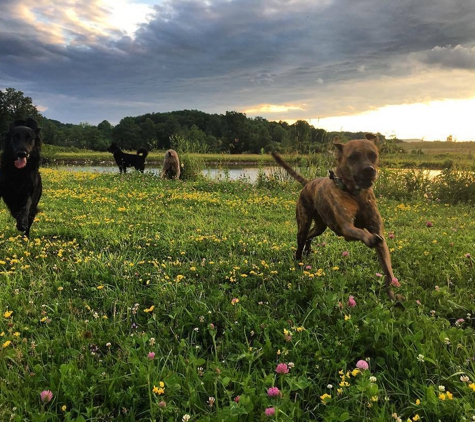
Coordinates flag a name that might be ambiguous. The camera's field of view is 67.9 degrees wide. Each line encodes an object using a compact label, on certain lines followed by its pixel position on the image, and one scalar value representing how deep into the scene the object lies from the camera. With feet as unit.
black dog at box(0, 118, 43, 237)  16.30
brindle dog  9.32
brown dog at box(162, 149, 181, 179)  49.29
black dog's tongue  16.12
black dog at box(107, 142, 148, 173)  57.11
